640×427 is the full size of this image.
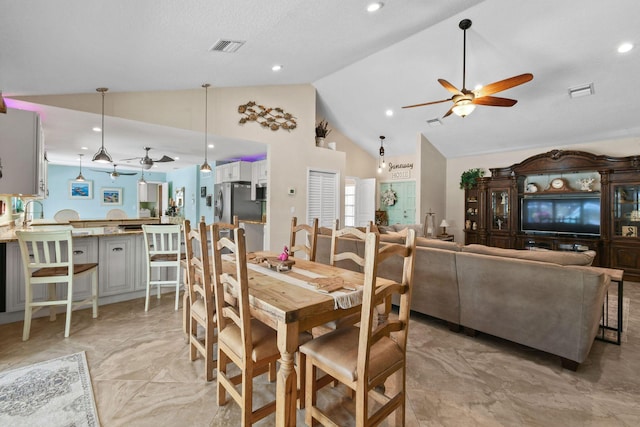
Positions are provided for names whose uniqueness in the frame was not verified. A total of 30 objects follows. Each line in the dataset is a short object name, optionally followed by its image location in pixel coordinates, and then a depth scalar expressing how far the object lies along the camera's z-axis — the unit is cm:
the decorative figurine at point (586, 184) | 564
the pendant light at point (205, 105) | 466
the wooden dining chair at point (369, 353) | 137
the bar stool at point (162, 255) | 348
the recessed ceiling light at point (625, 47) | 369
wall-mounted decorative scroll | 508
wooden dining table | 149
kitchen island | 313
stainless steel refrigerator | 623
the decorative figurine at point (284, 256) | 243
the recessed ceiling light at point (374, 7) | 304
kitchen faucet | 456
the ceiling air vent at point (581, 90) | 445
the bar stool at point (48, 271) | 273
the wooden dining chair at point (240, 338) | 155
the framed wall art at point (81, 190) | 888
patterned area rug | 175
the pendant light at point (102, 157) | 391
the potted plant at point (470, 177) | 698
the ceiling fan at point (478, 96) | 329
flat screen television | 554
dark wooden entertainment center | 512
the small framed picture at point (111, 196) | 941
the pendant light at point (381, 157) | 743
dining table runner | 170
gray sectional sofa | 224
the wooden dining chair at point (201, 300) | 194
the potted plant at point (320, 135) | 631
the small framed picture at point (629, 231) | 506
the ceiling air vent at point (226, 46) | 299
